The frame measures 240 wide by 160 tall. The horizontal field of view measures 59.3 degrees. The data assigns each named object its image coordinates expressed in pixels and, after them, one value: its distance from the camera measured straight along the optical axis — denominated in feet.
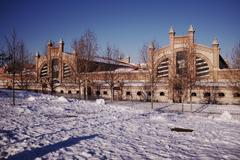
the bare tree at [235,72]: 81.30
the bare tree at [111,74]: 101.91
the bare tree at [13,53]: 52.21
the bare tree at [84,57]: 89.25
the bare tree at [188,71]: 66.13
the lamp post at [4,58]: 55.09
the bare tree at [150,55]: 82.95
